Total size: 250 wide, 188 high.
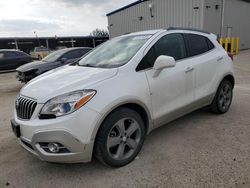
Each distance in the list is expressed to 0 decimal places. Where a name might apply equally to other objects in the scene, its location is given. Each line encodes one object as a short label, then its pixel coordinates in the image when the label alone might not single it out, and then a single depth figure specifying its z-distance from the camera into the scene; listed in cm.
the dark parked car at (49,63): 783
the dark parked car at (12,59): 1346
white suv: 241
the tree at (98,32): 7042
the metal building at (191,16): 1647
